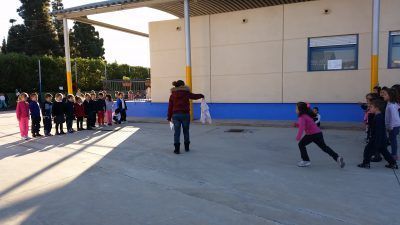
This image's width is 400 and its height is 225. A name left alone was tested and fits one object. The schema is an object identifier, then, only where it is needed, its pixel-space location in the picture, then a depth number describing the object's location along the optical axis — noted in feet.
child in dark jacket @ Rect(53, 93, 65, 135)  40.06
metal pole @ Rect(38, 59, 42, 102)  103.21
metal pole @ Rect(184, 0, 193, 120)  46.06
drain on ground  39.08
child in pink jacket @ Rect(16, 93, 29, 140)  37.19
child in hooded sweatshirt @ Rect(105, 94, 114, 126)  48.70
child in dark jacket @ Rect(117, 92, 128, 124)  50.31
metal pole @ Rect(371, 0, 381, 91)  37.11
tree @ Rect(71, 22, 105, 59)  169.17
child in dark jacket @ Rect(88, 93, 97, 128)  44.60
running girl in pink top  22.34
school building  42.60
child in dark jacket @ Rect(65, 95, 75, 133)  41.23
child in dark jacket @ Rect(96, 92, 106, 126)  46.52
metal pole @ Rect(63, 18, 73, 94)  57.06
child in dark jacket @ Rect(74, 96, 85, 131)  43.45
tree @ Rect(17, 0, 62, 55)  143.95
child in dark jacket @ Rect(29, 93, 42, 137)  38.40
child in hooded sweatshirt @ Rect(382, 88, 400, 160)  23.07
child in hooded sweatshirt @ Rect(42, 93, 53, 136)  39.52
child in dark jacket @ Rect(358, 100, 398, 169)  21.56
